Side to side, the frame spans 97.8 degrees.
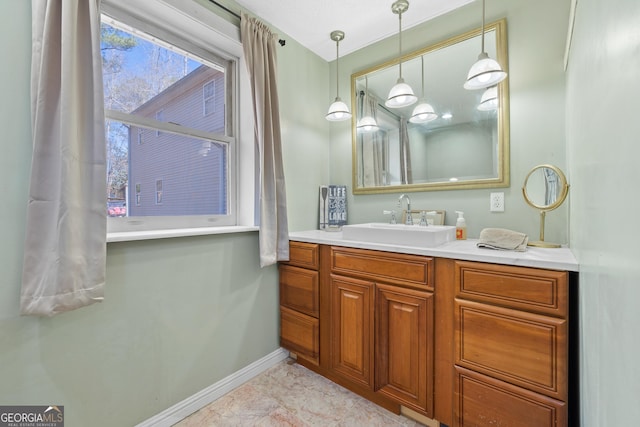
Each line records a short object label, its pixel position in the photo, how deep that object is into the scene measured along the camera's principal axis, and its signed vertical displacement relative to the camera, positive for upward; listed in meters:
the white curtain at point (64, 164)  1.02 +0.19
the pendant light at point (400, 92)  1.69 +0.70
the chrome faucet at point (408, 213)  1.84 -0.03
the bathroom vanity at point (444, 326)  1.01 -0.54
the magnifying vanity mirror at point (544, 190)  1.37 +0.08
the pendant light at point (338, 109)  1.95 +0.70
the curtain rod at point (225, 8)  1.62 +1.21
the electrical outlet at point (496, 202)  1.60 +0.03
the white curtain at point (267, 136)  1.73 +0.47
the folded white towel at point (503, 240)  1.21 -0.15
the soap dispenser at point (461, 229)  1.61 -0.13
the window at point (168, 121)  1.40 +0.52
